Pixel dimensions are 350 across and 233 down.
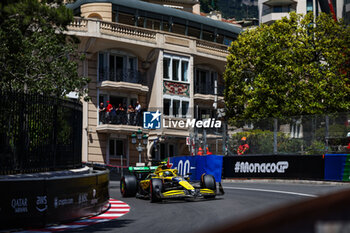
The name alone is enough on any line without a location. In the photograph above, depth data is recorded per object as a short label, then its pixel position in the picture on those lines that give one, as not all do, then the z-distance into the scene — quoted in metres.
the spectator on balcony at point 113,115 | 37.09
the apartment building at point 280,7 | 61.25
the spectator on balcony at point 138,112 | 37.91
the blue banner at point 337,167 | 22.36
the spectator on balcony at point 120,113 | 37.50
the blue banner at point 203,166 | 27.11
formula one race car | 15.65
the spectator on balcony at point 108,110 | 36.72
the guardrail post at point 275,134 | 25.72
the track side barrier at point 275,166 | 23.80
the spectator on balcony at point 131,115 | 38.01
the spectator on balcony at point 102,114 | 36.98
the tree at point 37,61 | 21.42
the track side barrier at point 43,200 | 9.97
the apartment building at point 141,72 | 37.19
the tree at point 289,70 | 37.31
